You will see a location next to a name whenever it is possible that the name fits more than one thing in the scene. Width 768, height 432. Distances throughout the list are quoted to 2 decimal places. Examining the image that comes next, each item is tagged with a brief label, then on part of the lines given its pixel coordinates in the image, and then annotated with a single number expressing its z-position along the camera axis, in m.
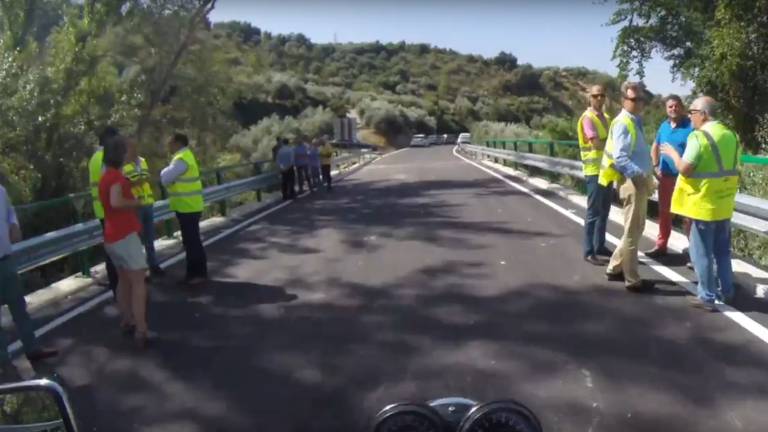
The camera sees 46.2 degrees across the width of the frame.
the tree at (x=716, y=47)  23.50
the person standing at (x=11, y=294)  6.83
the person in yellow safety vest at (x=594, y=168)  9.74
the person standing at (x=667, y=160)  9.48
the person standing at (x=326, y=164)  24.72
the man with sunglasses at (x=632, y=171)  8.32
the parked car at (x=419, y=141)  85.03
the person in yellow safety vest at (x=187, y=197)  9.38
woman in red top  7.29
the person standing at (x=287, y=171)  21.03
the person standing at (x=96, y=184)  9.01
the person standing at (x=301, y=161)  23.05
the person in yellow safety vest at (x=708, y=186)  7.50
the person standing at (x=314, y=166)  23.91
